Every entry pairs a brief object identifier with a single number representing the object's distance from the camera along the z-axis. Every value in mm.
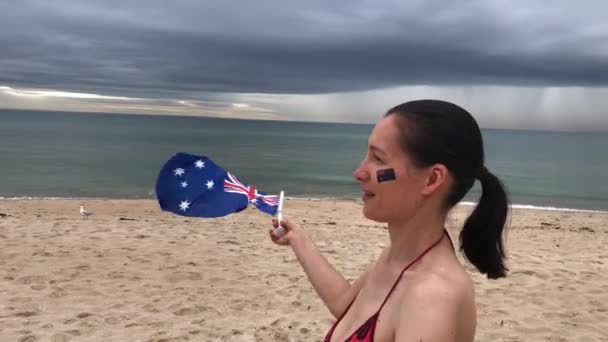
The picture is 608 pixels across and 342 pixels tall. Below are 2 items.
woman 1233
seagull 13245
